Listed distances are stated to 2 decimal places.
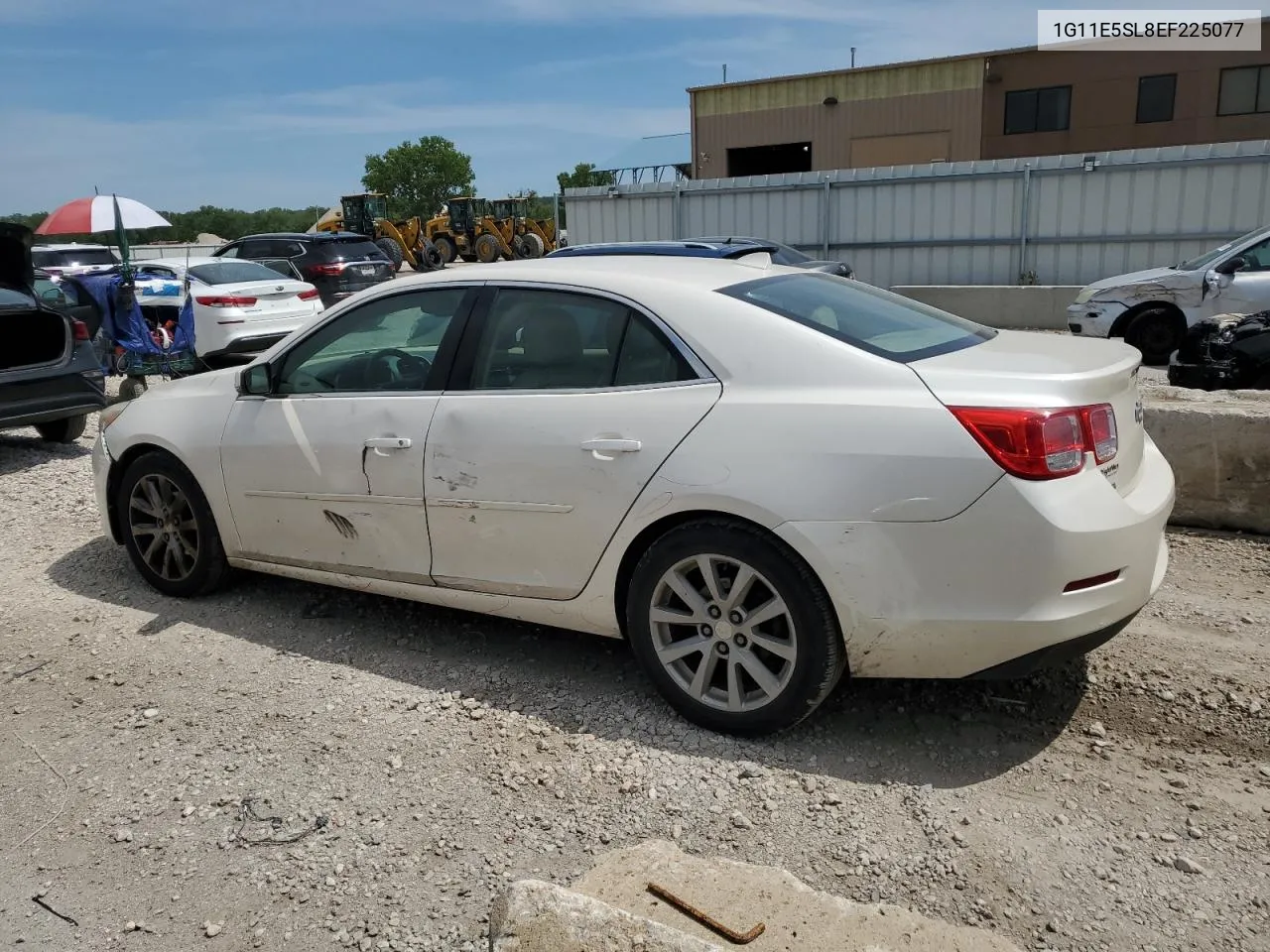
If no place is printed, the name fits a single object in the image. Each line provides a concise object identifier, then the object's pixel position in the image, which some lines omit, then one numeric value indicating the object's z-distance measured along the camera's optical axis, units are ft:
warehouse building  99.86
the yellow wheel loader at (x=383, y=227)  121.70
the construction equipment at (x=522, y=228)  118.94
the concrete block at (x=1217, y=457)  16.83
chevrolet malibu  10.02
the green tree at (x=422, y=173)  261.65
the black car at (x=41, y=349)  26.50
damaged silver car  36.76
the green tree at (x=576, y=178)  279.08
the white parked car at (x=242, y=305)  42.63
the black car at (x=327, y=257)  63.72
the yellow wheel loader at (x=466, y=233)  118.01
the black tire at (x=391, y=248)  100.17
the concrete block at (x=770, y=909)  8.07
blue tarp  38.68
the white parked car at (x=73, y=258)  53.78
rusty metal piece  7.98
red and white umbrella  41.75
